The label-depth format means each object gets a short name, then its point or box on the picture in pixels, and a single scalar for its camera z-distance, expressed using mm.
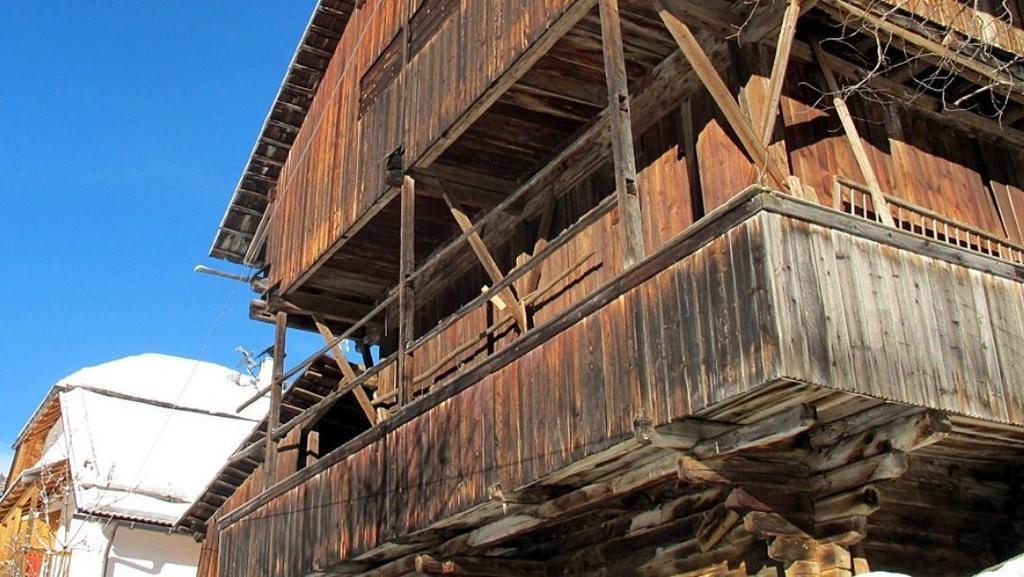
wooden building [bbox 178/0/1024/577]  7133
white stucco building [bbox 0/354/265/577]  23766
